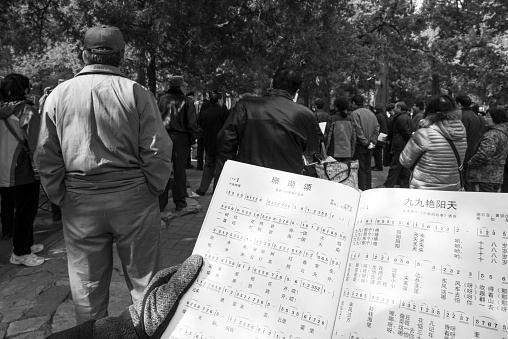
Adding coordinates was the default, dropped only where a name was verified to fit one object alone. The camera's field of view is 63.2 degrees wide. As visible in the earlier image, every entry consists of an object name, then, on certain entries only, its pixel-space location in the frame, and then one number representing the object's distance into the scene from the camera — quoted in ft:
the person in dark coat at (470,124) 20.95
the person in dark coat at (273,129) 10.32
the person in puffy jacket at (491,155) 15.56
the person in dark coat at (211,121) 23.95
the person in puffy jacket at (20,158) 12.59
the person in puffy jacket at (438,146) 11.66
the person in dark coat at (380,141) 30.07
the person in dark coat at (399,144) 24.20
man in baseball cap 6.79
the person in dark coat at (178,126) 18.06
